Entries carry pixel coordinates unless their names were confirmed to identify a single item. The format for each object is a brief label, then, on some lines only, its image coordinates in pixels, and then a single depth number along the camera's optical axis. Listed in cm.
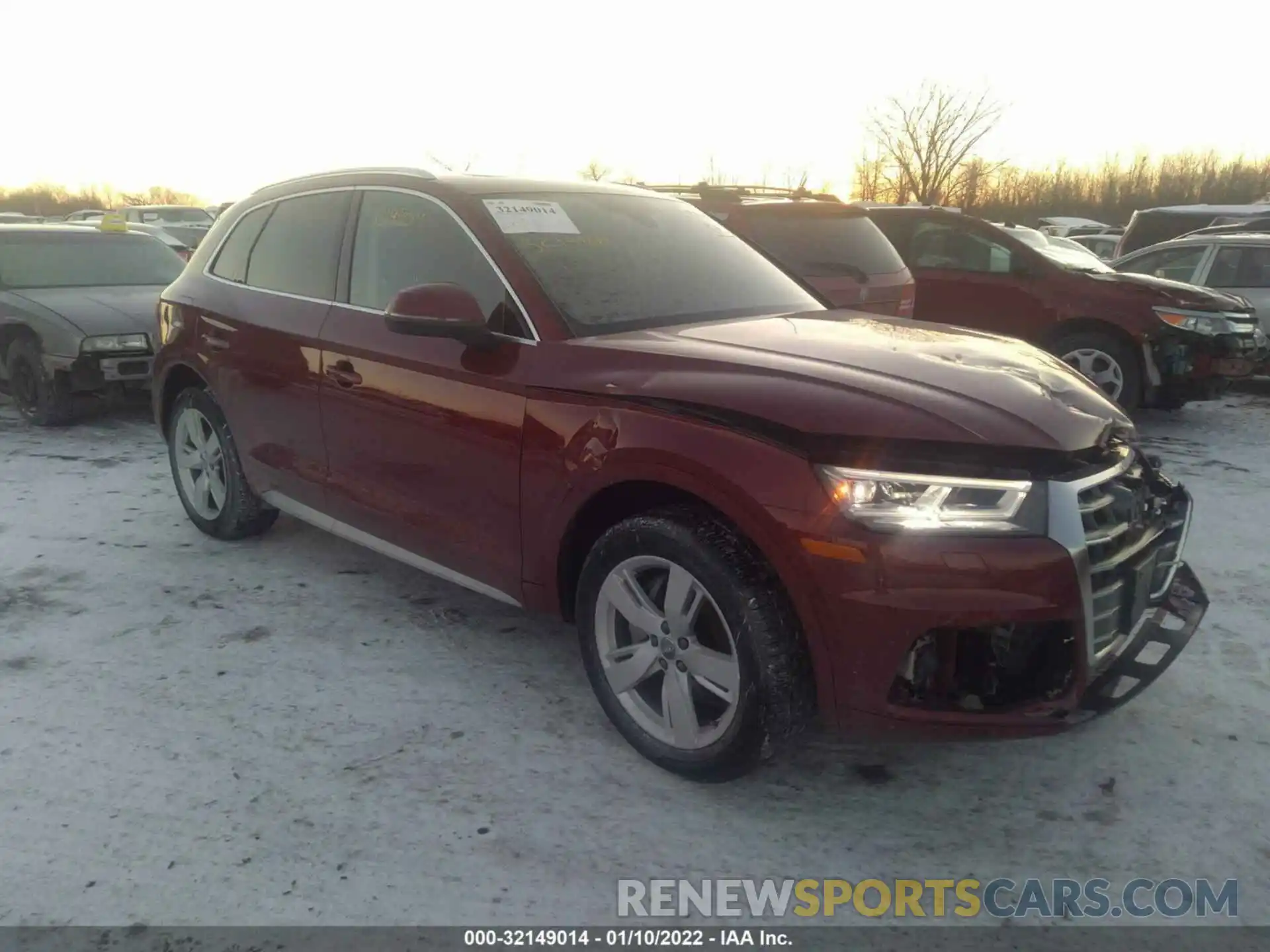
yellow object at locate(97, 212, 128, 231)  866
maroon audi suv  230
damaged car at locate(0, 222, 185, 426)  700
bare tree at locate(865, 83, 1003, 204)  4219
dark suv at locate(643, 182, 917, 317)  638
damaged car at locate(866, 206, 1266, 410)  715
